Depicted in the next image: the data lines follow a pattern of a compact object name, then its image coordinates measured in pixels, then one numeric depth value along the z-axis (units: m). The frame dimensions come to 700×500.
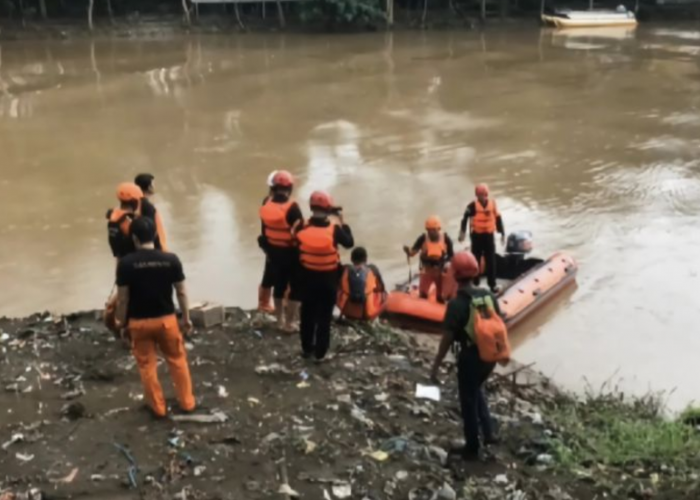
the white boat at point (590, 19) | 35.72
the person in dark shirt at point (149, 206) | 6.77
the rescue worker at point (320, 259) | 6.74
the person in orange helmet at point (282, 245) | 7.23
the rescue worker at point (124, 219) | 6.54
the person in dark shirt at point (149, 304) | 5.54
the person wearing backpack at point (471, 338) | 5.40
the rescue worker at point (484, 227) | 10.26
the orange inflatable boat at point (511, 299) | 9.55
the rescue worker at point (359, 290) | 8.39
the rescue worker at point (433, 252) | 9.32
